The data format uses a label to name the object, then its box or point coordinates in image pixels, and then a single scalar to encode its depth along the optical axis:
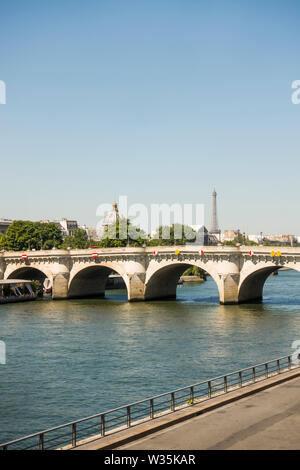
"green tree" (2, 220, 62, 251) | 136.50
